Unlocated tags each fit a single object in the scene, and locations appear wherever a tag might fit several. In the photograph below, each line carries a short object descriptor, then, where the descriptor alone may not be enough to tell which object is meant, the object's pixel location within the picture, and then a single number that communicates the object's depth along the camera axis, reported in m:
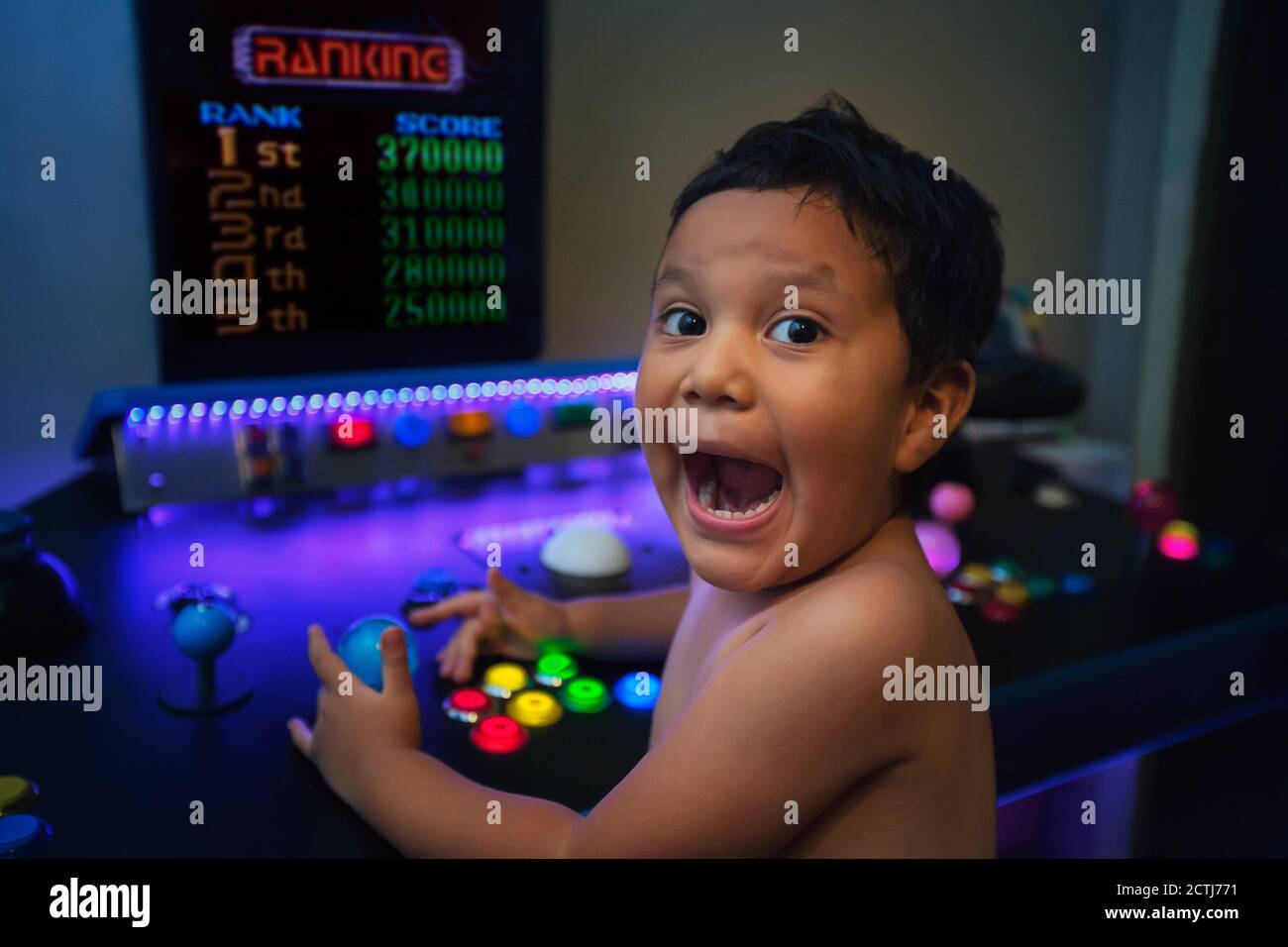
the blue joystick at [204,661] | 0.73
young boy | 0.55
